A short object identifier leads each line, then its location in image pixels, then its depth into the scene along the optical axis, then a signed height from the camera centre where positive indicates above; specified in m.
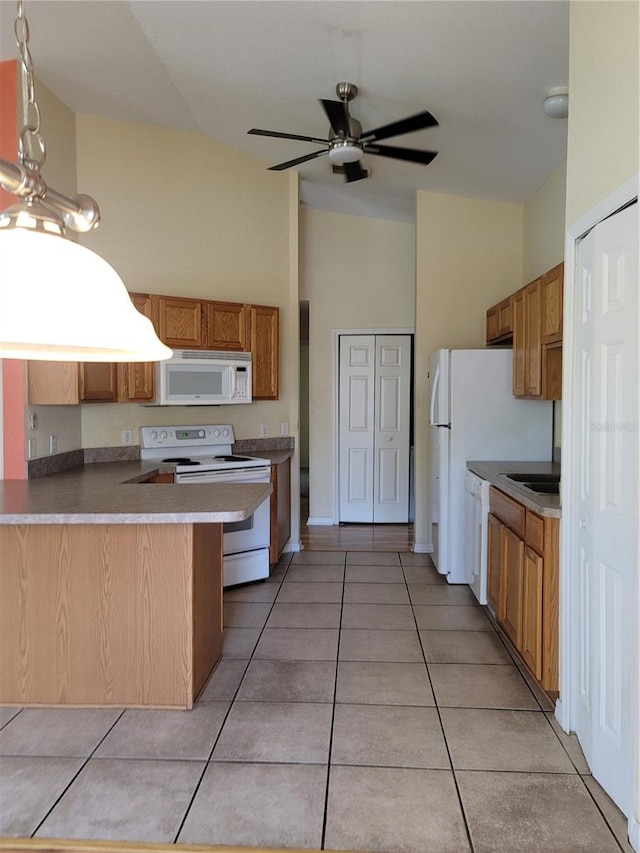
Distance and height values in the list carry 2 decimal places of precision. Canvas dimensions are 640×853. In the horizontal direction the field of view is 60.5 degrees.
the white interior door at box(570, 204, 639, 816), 1.71 -0.33
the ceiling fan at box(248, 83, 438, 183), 2.83 +1.48
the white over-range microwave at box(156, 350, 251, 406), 3.86 +0.22
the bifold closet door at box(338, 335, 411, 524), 5.78 -0.21
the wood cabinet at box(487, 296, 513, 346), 3.94 +0.64
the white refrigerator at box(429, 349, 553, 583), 3.93 -0.09
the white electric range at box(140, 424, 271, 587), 3.82 -0.44
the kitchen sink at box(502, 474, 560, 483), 3.30 -0.42
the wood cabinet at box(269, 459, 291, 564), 4.19 -0.80
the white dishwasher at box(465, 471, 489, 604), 3.35 -0.81
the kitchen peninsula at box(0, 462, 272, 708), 2.32 -0.86
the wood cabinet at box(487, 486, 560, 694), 2.35 -0.83
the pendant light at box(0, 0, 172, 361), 0.79 +0.19
